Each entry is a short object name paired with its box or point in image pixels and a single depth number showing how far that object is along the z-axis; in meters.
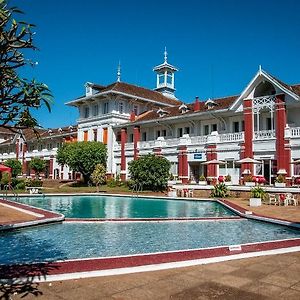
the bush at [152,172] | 35.97
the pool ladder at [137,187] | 36.88
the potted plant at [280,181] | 27.32
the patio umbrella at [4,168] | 28.14
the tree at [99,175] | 42.69
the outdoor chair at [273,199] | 23.17
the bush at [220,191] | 29.00
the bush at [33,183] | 39.59
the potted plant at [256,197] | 21.88
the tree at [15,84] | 5.05
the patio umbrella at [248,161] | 29.62
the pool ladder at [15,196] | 29.19
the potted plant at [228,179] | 33.31
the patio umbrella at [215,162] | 32.50
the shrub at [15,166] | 56.22
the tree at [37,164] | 55.97
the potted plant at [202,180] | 34.77
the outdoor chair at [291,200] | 22.56
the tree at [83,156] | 43.75
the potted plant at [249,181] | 29.63
